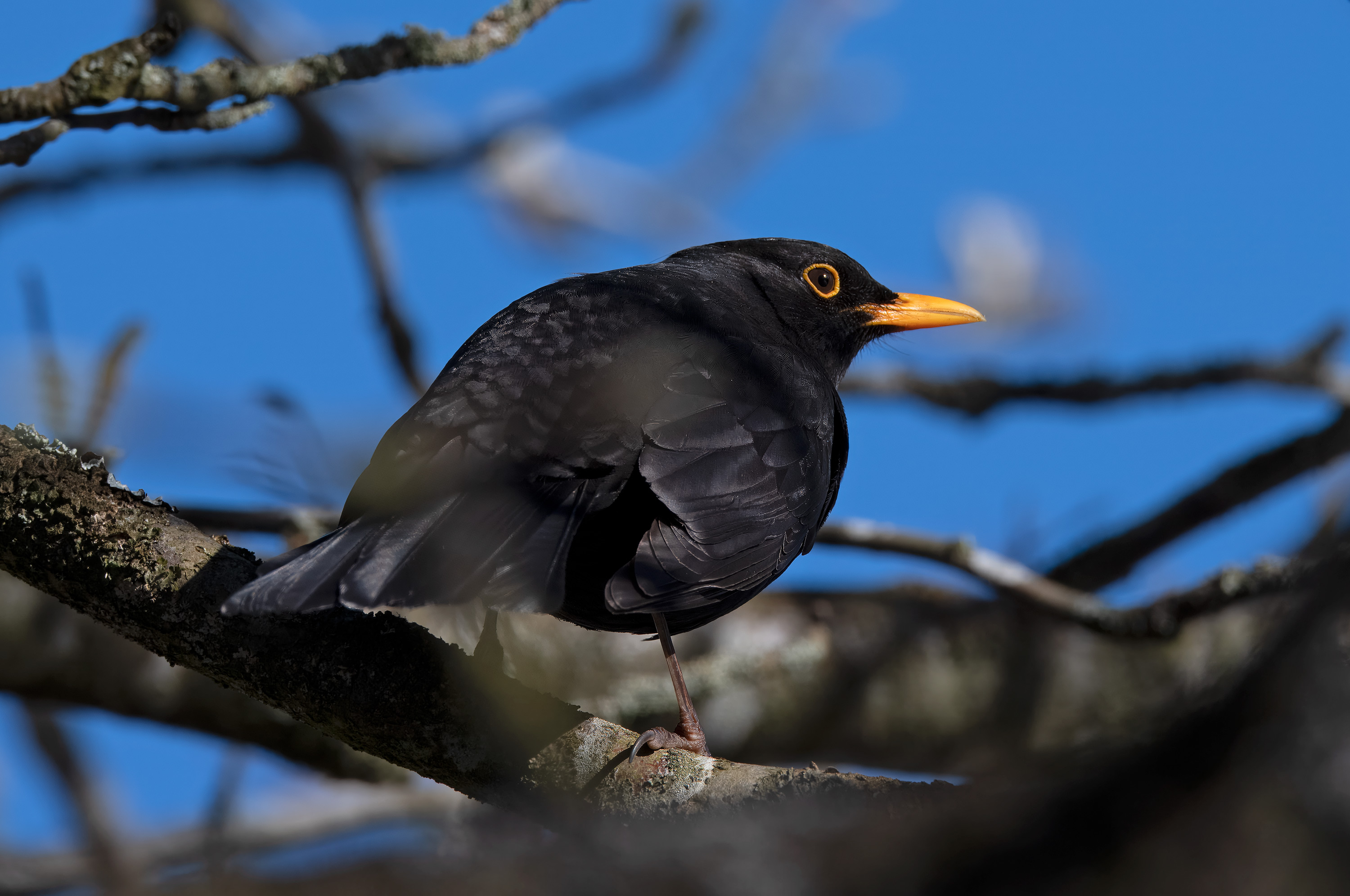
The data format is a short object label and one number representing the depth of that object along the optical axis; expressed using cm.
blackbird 557
